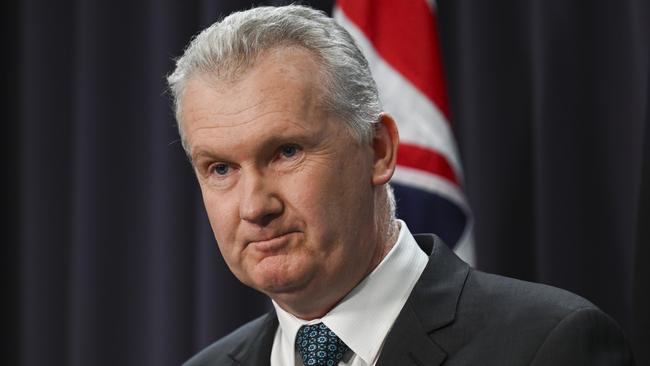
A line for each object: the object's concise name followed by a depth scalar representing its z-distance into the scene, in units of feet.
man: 10.13
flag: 11.56
